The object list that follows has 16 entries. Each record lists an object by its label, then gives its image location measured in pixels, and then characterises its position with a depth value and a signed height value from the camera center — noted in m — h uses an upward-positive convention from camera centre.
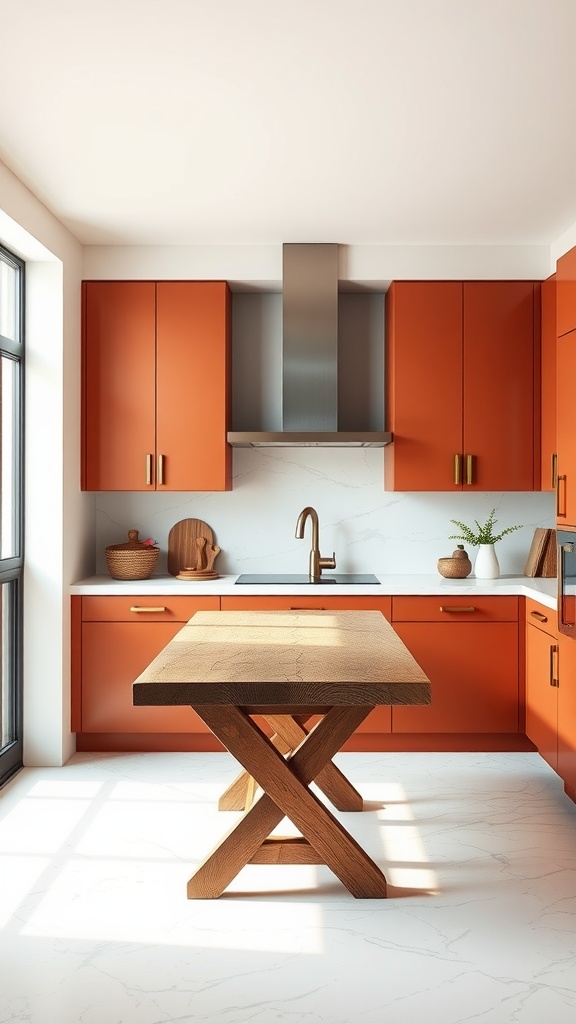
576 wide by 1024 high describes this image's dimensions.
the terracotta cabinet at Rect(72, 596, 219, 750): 4.43 -0.74
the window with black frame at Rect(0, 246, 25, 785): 4.08 -0.01
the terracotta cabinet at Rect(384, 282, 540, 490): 4.61 +0.69
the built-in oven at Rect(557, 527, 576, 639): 3.43 -0.30
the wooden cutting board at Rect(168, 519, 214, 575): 4.95 -0.21
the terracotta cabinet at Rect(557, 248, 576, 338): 3.50 +0.87
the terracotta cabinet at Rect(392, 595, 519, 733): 4.40 -0.77
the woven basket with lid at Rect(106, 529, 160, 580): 4.62 -0.29
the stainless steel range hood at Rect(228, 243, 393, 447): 4.59 +0.88
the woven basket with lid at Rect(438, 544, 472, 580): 4.66 -0.32
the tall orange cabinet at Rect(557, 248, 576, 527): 3.49 +0.48
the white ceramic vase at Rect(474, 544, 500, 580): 4.68 -0.31
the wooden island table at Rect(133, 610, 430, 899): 2.45 -0.53
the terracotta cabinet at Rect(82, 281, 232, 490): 4.62 +0.60
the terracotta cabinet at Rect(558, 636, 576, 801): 3.57 -0.87
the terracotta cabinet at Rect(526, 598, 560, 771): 3.84 -0.80
